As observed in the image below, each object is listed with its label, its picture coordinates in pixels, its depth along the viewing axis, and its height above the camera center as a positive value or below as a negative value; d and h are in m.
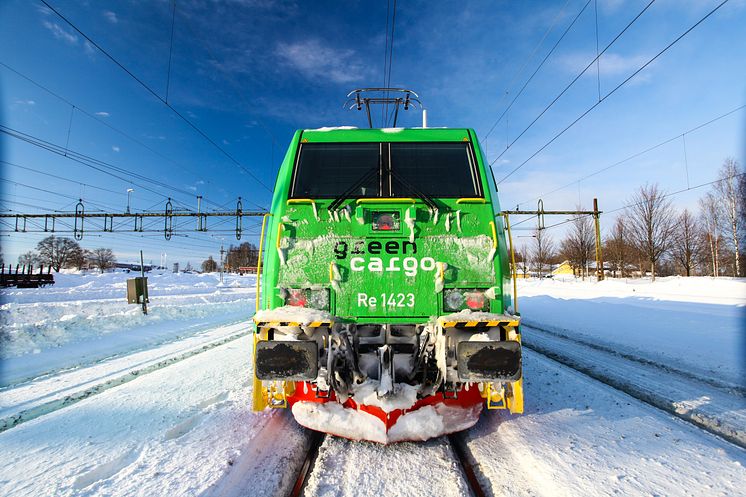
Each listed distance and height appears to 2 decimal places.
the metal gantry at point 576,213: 22.08 +3.53
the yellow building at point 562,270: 68.88 -0.39
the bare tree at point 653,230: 26.09 +2.86
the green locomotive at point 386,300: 2.77 -0.28
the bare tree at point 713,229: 25.86 +3.07
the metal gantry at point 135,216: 24.00 +3.73
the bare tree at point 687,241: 28.22 +2.21
